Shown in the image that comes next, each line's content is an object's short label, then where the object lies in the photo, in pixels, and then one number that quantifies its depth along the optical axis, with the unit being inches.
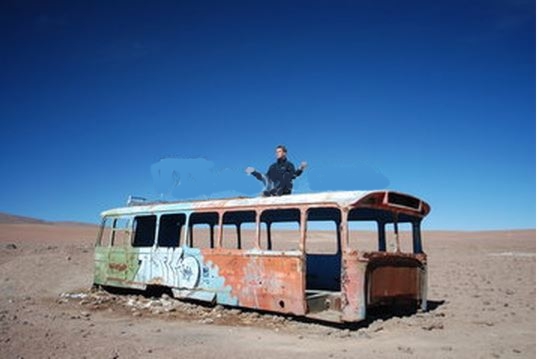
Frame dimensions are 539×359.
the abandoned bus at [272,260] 359.9
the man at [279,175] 438.0
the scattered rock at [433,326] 362.9
